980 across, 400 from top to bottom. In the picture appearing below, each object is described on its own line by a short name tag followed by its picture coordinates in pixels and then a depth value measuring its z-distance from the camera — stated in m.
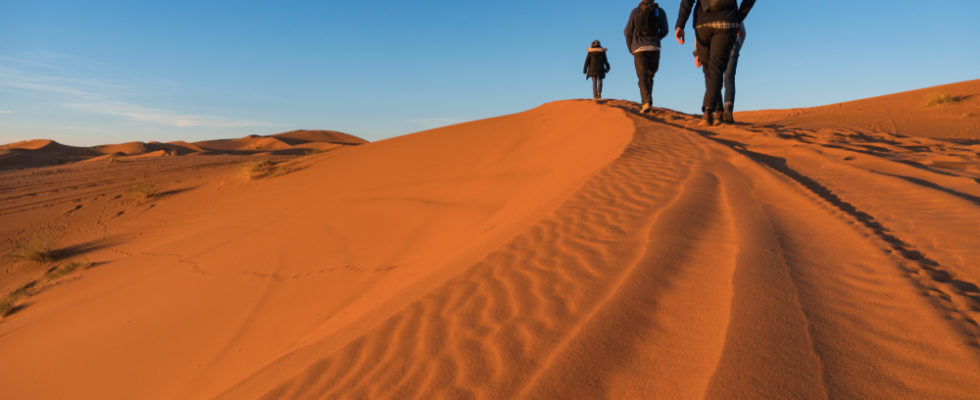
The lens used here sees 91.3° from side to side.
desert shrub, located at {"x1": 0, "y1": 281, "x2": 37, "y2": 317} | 4.76
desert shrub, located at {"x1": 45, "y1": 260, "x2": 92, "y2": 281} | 5.59
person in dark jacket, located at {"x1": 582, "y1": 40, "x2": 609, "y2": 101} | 10.91
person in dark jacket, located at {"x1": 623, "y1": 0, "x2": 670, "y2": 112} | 7.95
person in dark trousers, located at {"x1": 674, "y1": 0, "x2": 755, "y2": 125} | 6.45
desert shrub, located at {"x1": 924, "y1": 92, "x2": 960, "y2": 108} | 11.22
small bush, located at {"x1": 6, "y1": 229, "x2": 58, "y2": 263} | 6.34
